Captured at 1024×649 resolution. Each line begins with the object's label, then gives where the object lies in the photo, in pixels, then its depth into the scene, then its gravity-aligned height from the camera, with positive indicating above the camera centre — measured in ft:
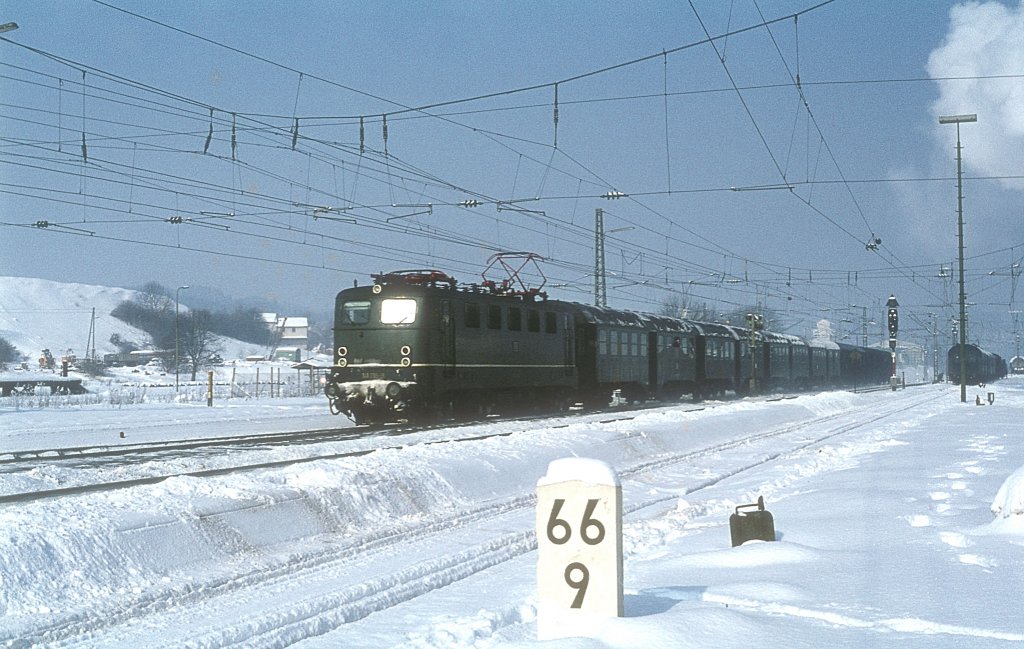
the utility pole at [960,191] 129.29 +22.30
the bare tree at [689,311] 289.51 +16.06
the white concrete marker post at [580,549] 20.62 -3.92
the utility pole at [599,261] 142.92 +14.47
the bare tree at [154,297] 565.82 +37.76
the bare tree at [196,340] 324.27 +6.92
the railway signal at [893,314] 167.53 +7.74
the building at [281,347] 533.75 +8.51
